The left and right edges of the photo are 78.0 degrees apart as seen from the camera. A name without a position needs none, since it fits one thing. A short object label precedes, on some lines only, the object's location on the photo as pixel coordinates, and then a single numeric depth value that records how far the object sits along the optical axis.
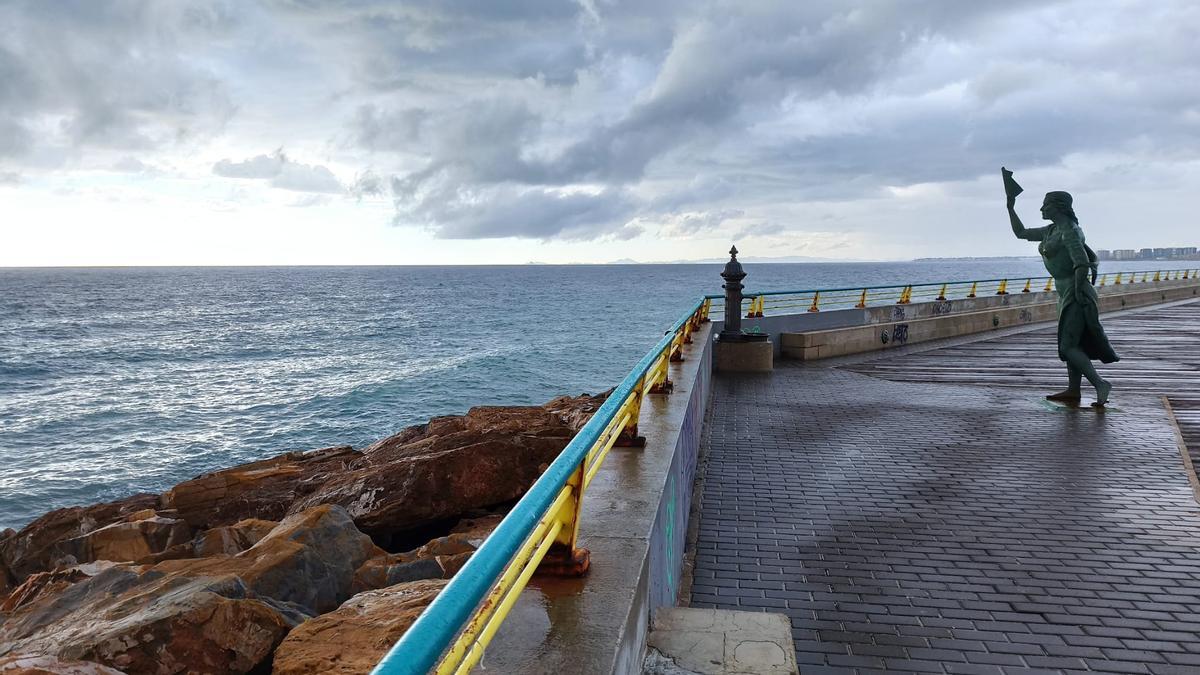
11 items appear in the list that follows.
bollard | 13.98
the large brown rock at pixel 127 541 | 9.56
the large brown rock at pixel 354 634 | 3.64
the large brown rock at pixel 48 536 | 10.50
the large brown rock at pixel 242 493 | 11.27
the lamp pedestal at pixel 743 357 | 14.41
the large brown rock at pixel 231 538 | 7.83
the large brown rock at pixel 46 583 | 6.70
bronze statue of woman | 10.38
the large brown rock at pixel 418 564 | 5.30
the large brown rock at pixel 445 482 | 8.59
